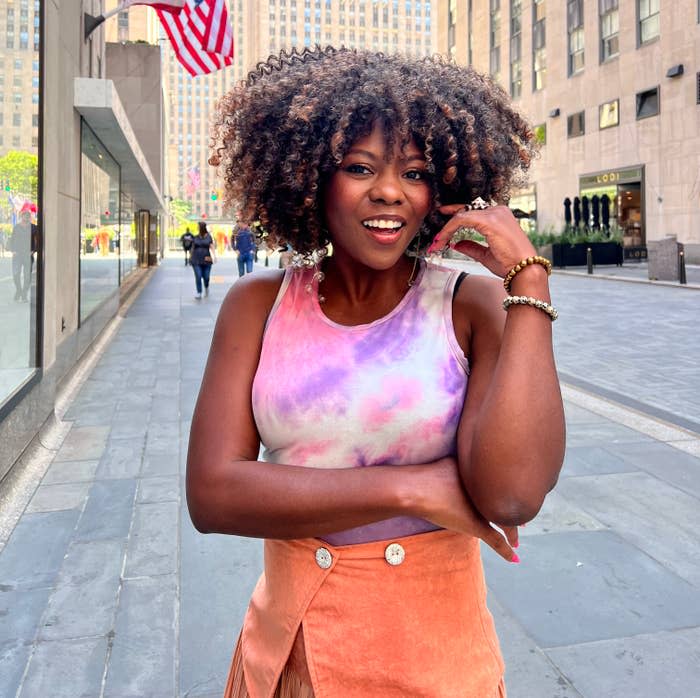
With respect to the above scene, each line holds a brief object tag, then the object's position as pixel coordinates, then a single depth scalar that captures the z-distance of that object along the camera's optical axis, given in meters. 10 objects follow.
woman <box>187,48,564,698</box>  1.23
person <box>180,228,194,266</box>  31.19
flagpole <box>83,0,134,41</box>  10.28
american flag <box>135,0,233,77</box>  10.92
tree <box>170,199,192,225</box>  103.79
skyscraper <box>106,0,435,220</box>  116.68
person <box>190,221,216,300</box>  15.62
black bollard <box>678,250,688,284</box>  19.56
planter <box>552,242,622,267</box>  27.61
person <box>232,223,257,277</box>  19.02
